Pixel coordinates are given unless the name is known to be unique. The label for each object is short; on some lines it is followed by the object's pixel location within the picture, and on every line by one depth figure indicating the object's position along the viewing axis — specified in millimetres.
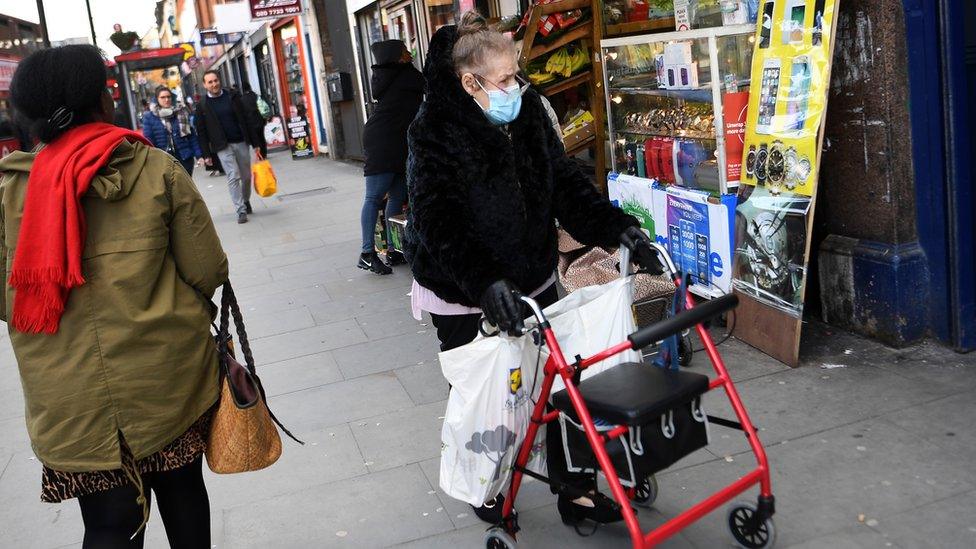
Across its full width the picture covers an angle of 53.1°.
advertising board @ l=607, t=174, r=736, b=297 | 5168
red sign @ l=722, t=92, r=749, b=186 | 5109
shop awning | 33062
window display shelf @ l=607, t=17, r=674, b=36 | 6443
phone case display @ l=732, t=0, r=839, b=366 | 4488
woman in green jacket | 2465
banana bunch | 6660
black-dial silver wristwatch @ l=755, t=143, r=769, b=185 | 4864
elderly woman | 3135
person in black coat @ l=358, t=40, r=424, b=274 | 7629
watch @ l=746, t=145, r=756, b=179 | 4965
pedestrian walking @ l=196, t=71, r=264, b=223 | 11688
